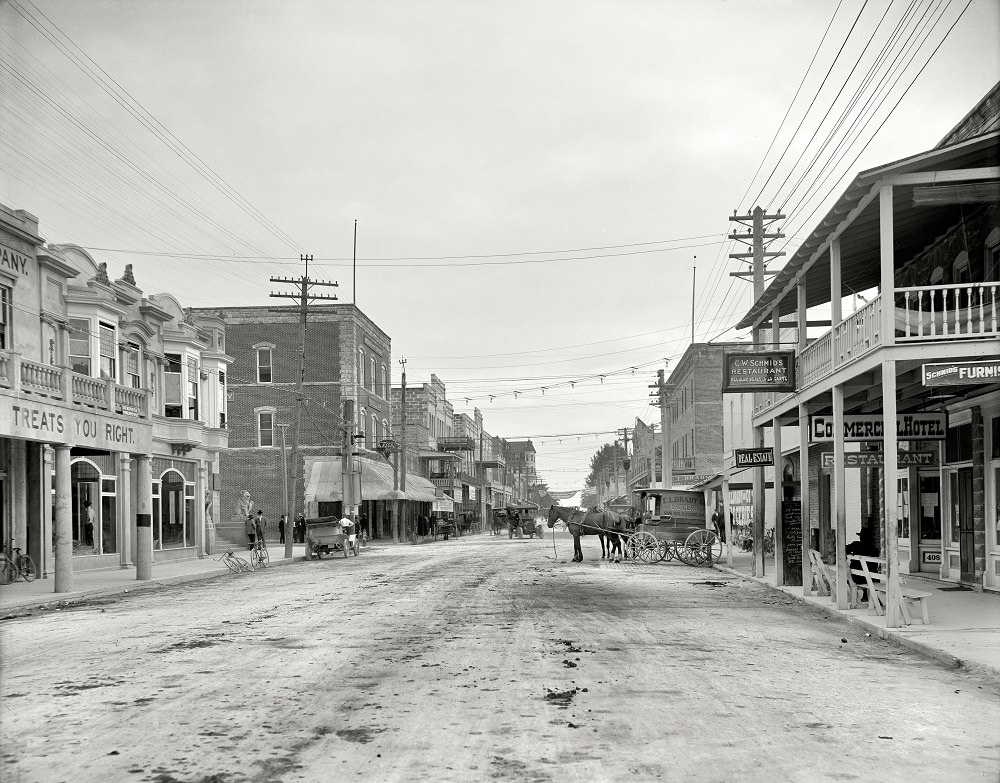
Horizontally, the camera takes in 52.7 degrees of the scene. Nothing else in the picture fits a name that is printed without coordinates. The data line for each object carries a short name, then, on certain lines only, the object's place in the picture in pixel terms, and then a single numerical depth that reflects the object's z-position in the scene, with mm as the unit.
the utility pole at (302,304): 37438
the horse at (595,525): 30628
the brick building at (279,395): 54594
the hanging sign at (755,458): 22109
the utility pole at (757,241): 31170
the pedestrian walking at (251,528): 34031
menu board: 21562
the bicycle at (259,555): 31469
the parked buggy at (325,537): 37312
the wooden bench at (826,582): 16359
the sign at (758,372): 18891
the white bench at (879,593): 13789
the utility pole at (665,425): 48000
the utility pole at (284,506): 37250
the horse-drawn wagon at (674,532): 29922
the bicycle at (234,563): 29125
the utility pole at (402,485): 54000
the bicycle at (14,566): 23891
